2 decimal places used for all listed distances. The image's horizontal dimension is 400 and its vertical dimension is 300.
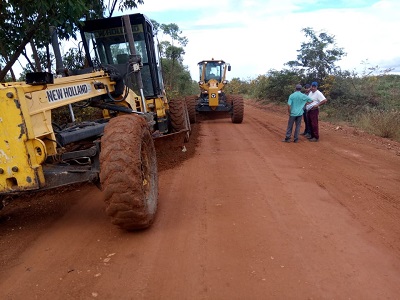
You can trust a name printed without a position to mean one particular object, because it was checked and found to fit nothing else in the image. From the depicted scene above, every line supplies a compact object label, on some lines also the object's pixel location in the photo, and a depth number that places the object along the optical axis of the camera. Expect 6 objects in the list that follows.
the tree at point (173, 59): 28.28
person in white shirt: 9.72
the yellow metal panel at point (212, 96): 13.54
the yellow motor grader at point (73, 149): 3.39
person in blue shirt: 9.50
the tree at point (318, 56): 18.67
